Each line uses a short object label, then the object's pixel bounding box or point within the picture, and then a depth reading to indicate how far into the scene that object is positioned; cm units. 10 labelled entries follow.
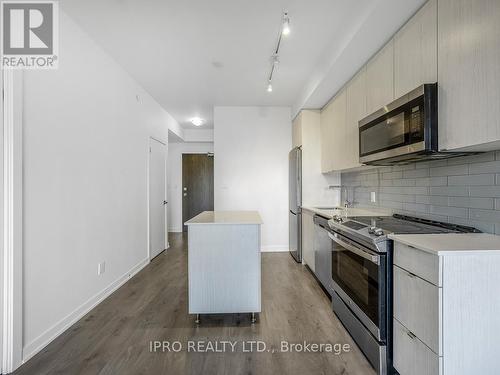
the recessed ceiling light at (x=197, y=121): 560
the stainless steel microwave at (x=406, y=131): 164
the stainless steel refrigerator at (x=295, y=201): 408
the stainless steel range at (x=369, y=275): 167
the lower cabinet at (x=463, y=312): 125
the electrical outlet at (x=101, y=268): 273
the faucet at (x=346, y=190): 371
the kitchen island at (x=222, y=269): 232
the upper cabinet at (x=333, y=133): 324
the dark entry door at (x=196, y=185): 696
